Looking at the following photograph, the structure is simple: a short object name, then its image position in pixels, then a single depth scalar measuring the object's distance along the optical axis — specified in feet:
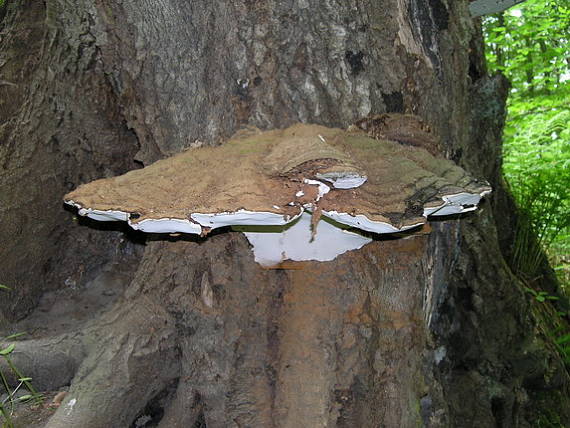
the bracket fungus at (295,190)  4.48
